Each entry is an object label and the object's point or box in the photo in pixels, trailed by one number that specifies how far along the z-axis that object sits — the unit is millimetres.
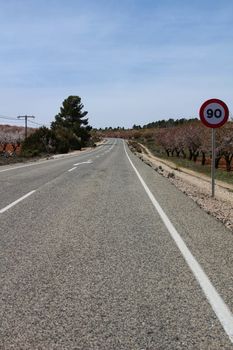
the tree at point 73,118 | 101688
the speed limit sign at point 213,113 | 12398
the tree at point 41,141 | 57031
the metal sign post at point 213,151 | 12012
